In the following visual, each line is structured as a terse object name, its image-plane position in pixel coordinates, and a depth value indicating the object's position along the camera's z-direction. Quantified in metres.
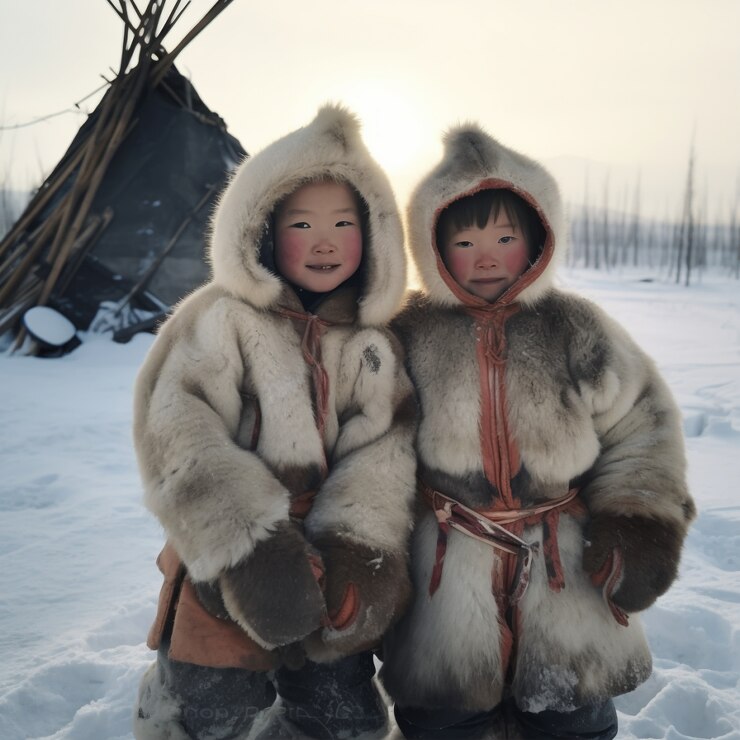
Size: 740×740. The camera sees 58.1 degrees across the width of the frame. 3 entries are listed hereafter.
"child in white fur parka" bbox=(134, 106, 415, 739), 1.46
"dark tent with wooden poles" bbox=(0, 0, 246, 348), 7.35
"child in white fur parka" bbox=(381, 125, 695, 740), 1.62
